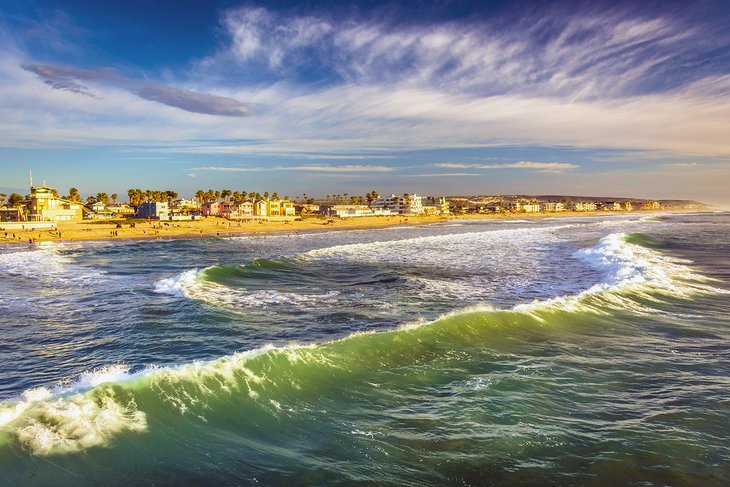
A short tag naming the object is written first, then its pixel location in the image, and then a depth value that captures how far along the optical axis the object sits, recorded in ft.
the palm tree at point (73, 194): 417.90
